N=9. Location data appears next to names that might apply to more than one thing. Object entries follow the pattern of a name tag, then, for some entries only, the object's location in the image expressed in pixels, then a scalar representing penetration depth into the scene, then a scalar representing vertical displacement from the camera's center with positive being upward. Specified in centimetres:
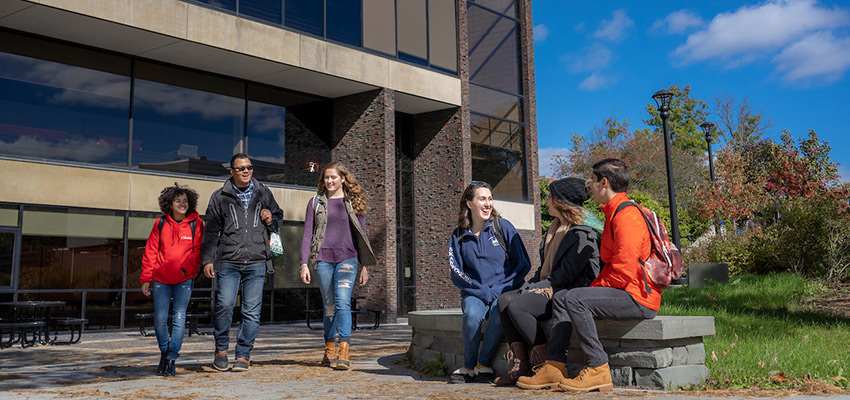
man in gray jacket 656 +31
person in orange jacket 473 -18
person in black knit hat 510 -1
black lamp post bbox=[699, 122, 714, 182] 2392 +512
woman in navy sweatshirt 561 +10
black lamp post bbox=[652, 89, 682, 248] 1588 +325
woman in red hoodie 638 +18
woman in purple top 681 +32
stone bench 477 -54
